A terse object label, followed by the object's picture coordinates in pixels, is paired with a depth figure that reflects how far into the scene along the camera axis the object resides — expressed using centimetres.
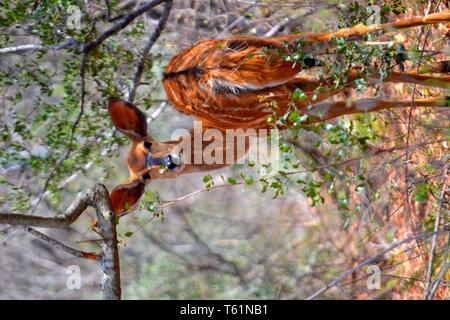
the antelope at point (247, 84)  895
